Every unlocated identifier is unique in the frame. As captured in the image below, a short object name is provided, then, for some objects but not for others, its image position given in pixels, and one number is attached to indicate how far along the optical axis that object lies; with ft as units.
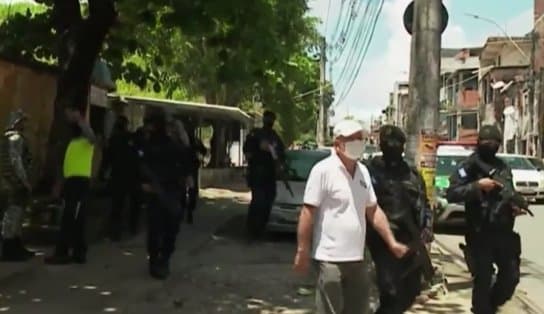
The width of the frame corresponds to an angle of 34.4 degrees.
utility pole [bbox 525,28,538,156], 166.16
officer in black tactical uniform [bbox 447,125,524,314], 22.45
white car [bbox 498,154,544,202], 83.61
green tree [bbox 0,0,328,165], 40.96
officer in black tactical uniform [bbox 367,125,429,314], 20.51
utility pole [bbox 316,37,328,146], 167.73
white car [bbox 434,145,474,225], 54.75
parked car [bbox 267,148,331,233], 43.52
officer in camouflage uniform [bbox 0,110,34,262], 31.30
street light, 189.26
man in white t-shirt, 17.51
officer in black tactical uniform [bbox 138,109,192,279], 30.42
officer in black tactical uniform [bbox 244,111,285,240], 41.45
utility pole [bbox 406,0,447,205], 30.63
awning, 77.20
